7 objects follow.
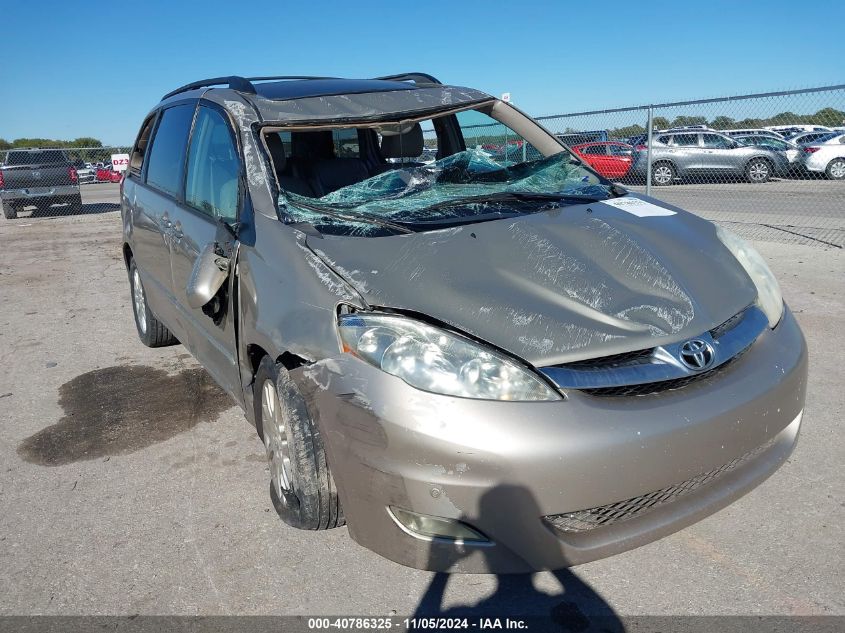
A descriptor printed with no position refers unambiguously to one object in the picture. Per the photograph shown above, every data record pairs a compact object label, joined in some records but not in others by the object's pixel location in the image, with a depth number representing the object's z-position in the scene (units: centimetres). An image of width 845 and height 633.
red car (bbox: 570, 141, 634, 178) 1192
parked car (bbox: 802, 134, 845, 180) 1600
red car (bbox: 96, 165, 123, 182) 3839
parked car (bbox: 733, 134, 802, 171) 1339
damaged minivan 199
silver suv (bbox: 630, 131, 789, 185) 1291
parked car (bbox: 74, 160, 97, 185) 4025
